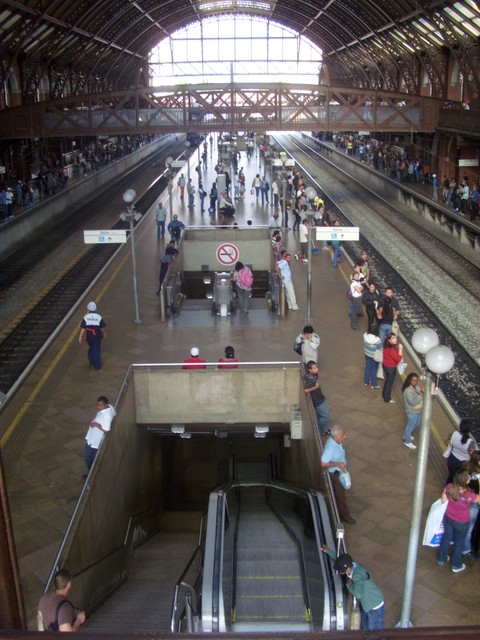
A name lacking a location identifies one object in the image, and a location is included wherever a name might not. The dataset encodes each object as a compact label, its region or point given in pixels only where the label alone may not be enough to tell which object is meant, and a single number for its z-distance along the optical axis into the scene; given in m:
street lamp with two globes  6.55
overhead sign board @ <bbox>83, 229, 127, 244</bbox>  16.50
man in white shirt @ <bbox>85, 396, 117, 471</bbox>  10.50
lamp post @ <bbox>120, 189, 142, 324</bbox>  17.33
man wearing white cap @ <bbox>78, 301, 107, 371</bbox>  14.25
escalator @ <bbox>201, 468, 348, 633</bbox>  7.47
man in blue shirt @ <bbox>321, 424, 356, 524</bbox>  9.32
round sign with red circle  21.64
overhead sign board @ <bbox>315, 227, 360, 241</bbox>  16.59
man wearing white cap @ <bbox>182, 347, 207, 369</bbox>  14.02
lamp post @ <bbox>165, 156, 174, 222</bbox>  28.43
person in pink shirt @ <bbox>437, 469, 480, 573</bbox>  7.92
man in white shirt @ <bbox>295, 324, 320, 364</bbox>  13.31
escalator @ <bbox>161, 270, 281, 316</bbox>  18.61
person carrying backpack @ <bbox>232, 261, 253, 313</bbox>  18.53
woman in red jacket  12.35
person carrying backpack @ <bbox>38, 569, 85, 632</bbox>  6.26
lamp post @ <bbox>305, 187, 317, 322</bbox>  16.52
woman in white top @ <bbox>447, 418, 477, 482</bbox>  9.27
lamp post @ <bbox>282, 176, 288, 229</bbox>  29.30
